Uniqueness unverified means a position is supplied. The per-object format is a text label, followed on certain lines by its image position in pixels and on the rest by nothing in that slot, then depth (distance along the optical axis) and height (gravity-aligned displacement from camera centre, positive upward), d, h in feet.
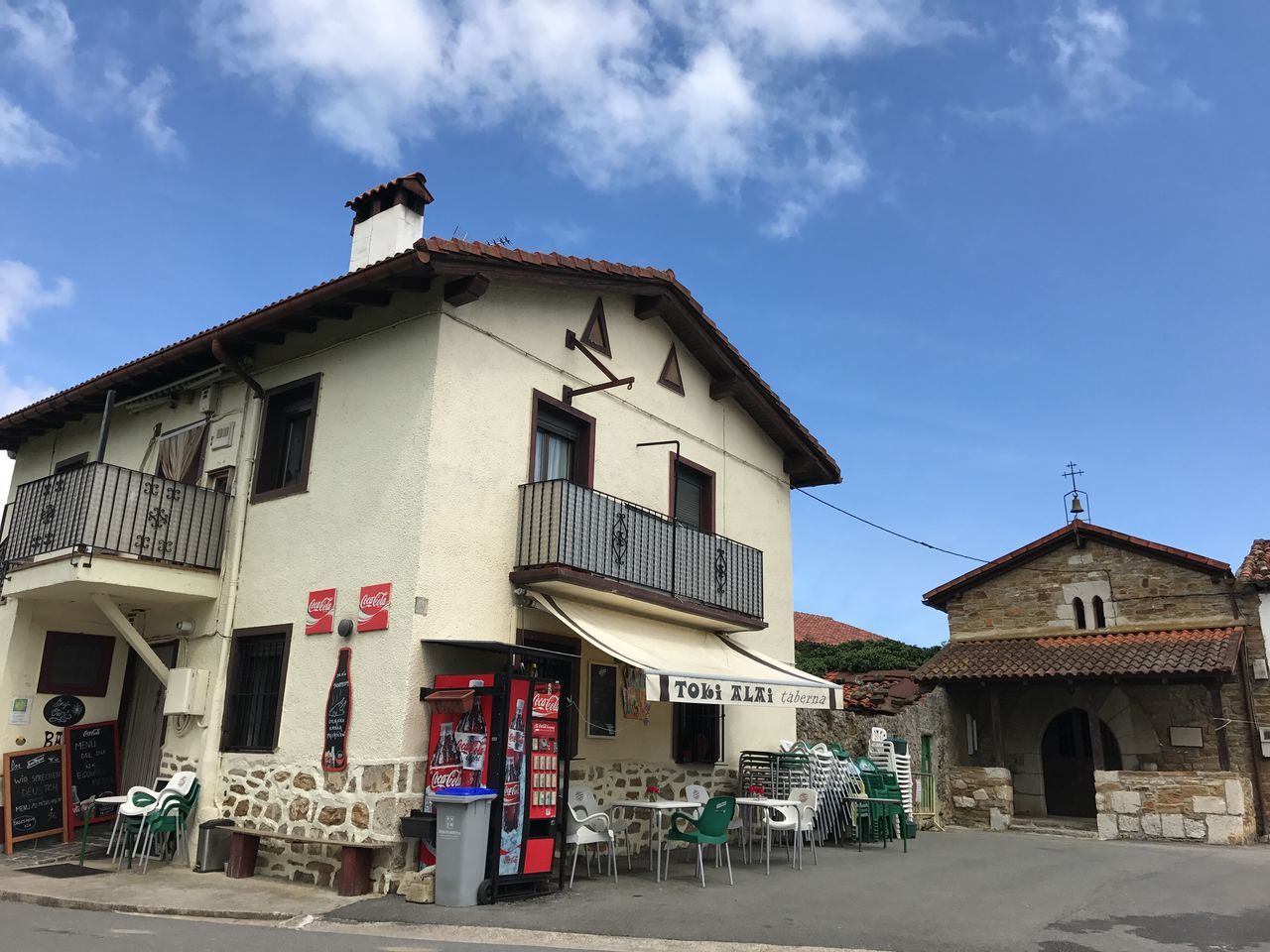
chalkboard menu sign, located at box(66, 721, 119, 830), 42.16 -1.93
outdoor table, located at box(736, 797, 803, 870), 37.22 -2.54
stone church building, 58.90 +3.88
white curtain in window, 42.80 +11.99
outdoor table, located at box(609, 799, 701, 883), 34.99 -2.54
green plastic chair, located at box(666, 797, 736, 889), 34.27 -3.01
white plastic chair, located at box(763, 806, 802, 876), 37.52 -3.19
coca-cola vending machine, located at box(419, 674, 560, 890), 30.83 -1.06
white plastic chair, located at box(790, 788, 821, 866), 39.29 -2.59
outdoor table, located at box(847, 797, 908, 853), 46.30 -2.97
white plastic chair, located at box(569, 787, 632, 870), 36.99 -3.11
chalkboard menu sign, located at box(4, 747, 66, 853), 39.70 -3.14
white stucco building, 34.50 +7.48
